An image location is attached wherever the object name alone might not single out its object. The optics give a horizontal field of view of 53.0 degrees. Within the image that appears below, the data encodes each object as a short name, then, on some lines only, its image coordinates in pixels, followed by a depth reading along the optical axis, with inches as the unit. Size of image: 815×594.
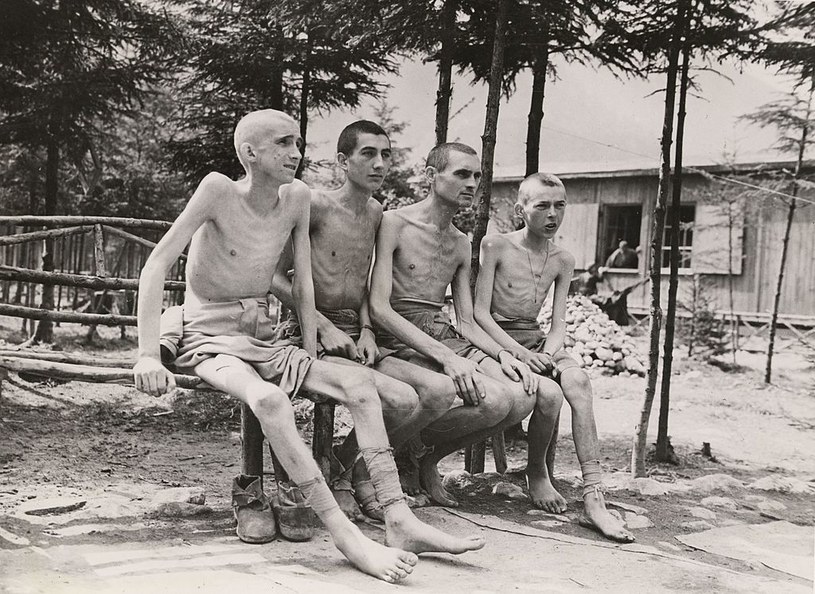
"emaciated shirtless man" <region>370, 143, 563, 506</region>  159.0
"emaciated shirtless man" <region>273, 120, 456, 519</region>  151.9
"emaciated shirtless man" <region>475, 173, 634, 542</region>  166.9
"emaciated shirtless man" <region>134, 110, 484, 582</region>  125.6
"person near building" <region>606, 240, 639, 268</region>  626.5
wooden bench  148.2
